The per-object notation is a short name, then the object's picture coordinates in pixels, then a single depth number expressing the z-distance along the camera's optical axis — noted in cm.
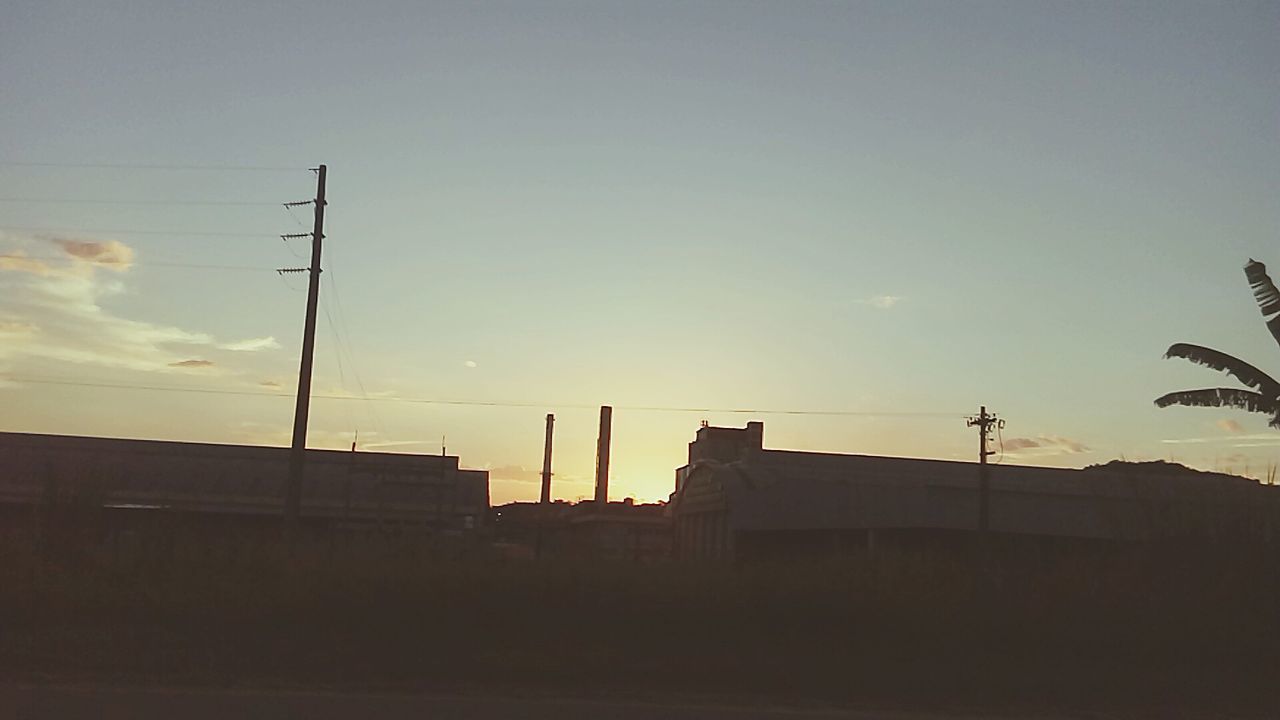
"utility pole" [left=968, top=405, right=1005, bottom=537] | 3397
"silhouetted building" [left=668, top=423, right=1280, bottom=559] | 3253
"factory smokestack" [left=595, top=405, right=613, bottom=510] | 5988
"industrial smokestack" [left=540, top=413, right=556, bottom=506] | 6469
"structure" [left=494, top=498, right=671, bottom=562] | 3095
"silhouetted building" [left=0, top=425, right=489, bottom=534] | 3616
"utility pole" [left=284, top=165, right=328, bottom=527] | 2883
